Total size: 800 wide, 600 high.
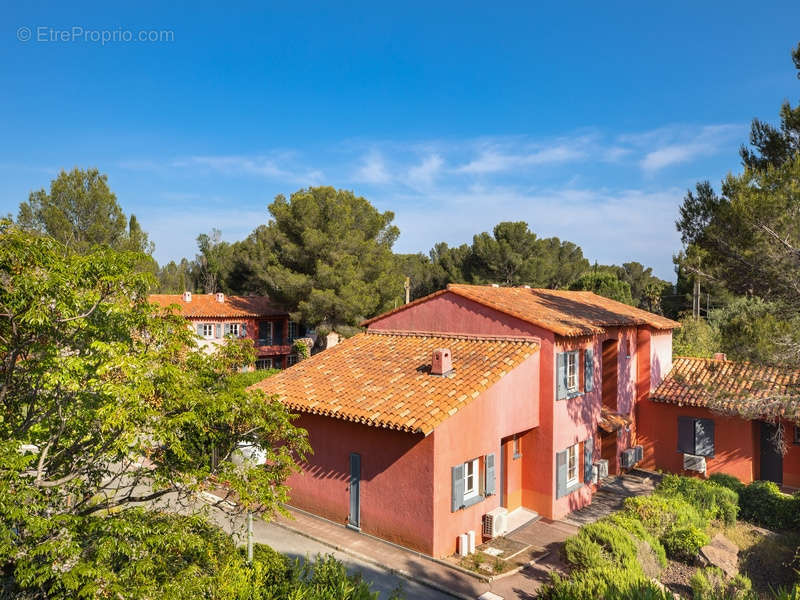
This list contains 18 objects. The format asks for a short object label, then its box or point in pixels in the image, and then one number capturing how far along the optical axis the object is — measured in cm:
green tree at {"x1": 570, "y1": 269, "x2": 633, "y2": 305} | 3700
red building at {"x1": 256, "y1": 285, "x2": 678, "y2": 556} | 1177
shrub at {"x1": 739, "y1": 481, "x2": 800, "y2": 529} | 1435
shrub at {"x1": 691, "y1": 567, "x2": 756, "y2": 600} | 926
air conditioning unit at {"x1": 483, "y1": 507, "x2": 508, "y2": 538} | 1260
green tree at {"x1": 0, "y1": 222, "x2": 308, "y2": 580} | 493
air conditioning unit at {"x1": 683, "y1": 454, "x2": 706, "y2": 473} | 1770
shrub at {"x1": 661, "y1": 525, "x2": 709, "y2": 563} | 1165
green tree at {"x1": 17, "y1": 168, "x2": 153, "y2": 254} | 3122
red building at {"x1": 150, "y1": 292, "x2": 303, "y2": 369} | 3944
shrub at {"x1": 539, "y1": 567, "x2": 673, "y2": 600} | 805
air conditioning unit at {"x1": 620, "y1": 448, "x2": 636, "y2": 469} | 1802
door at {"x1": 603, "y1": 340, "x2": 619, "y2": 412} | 1817
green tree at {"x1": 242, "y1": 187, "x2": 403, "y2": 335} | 3316
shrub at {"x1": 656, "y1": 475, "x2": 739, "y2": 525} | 1402
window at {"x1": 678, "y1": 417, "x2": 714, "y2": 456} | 1791
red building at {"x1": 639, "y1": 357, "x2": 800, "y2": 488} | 1728
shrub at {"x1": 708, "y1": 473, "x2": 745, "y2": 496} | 1574
